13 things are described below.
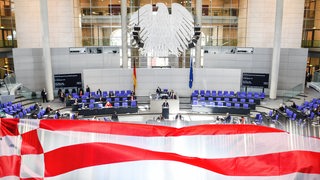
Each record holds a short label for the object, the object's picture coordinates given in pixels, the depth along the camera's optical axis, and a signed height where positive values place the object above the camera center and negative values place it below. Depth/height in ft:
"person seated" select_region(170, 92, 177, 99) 73.47 -10.06
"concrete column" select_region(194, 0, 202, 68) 89.97 +12.74
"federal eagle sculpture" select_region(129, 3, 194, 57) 57.82 +5.74
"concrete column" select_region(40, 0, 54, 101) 82.02 +1.70
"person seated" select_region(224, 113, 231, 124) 54.21 -11.88
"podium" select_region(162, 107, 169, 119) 67.82 -12.95
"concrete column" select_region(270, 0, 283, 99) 84.12 +1.24
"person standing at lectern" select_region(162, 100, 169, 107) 68.80 -11.29
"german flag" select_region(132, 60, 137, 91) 82.28 -6.57
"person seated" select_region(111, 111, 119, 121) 60.41 -12.52
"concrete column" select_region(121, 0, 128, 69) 89.51 +6.39
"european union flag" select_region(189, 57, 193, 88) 79.20 -5.93
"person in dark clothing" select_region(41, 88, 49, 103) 83.66 -11.22
